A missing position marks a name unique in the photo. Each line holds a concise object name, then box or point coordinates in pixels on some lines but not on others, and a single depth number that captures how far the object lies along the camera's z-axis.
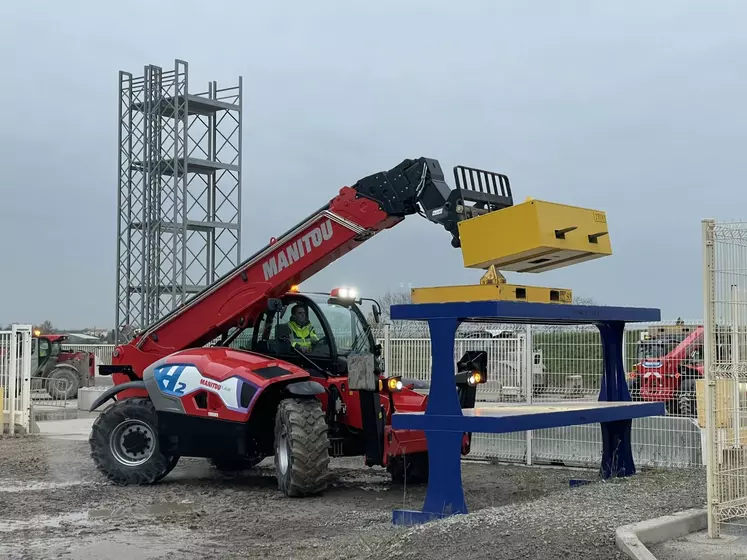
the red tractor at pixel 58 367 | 25.02
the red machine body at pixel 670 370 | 11.17
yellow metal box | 7.22
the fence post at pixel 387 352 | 14.62
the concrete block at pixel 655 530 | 5.58
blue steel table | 7.13
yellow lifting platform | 7.29
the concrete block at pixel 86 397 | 21.91
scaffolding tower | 30.36
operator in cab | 10.39
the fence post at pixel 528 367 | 12.07
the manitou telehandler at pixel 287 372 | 9.24
